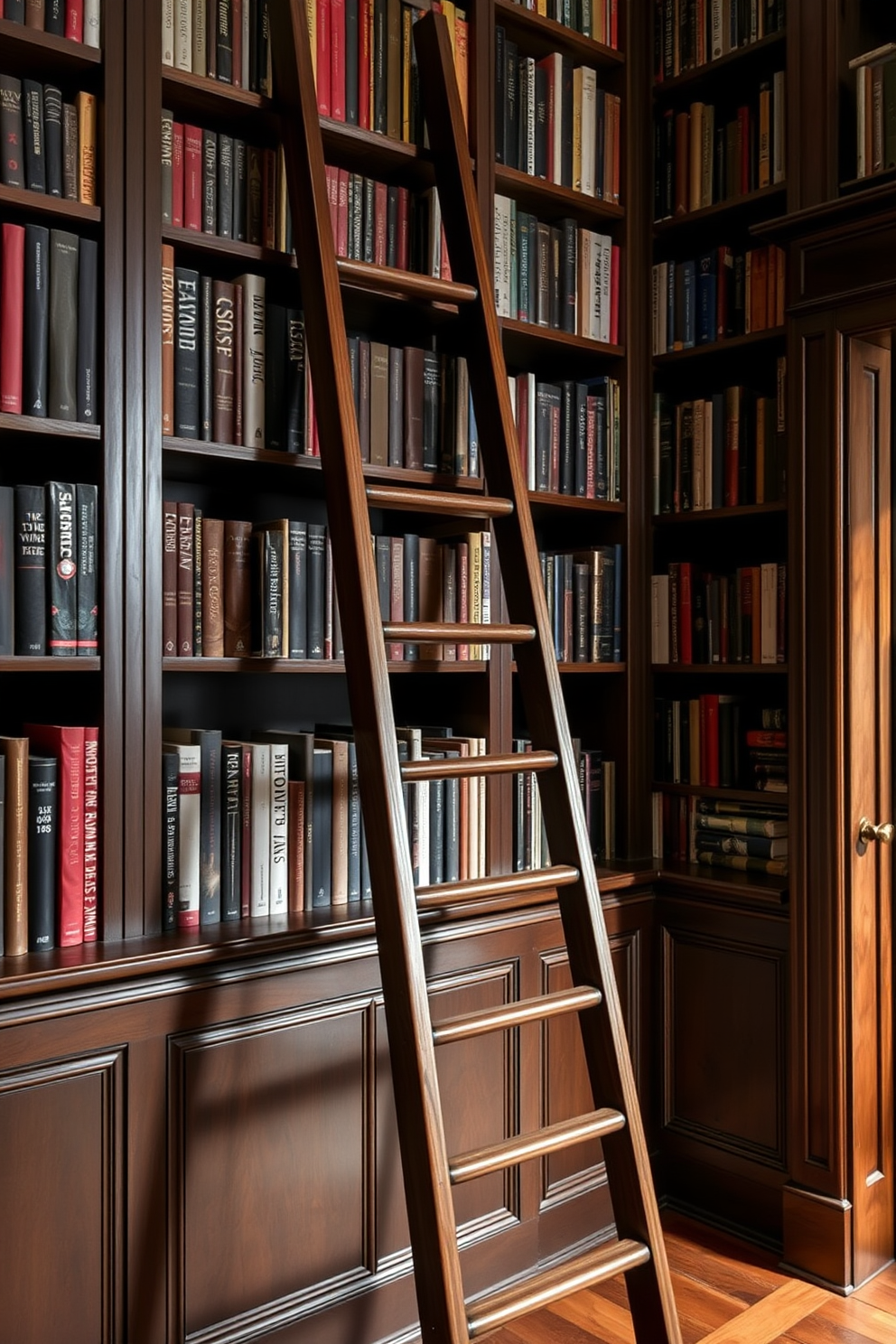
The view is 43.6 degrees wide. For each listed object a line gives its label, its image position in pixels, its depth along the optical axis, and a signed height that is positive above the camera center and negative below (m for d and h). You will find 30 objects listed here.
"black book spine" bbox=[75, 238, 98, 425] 1.85 +0.57
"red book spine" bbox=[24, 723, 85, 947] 1.82 -0.25
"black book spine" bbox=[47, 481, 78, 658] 1.82 +0.18
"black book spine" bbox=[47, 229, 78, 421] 1.82 +0.58
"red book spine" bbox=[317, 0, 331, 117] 2.15 +1.19
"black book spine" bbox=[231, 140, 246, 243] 2.06 +0.90
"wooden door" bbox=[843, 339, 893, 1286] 2.42 -0.25
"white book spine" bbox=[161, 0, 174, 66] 1.94 +1.12
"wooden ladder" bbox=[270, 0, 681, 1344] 1.62 -0.15
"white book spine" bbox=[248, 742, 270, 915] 2.05 -0.29
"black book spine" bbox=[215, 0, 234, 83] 2.02 +1.15
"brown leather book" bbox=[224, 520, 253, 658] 2.06 +0.17
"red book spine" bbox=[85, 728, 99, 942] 1.85 -0.25
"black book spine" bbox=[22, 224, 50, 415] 1.80 +0.58
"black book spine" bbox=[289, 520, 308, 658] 2.09 +0.17
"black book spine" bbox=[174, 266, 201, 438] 1.97 +0.58
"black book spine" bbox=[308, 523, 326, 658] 2.13 +0.17
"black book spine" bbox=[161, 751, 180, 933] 1.94 -0.28
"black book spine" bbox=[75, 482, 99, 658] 1.85 +0.18
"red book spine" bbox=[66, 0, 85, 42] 1.84 +1.08
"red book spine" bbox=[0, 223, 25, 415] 1.77 +0.57
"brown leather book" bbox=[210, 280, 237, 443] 2.03 +0.57
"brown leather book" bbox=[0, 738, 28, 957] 1.75 -0.26
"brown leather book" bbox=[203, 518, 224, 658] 2.02 +0.16
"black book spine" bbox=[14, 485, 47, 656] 1.80 +0.17
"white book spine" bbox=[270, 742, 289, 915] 2.08 -0.28
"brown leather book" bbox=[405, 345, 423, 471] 2.29 +0.55
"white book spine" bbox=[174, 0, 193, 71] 1.96 +1.13
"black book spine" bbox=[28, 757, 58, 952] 1.79 -0.28
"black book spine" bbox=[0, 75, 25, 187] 1.77 +0.87
